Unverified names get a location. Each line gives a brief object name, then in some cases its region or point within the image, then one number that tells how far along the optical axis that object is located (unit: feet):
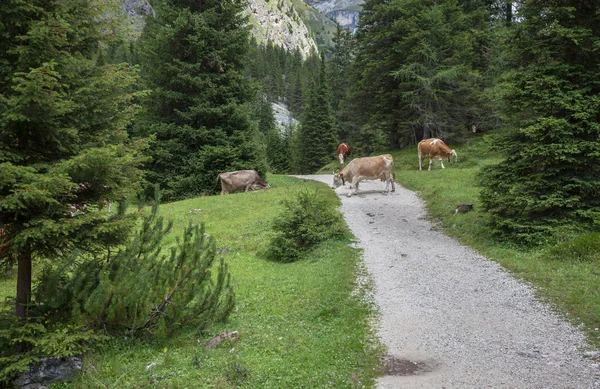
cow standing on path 64.80
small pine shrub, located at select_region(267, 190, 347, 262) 38.09
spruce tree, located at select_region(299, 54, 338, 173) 173.58
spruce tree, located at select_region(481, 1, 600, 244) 33.86
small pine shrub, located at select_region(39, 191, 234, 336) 18.52
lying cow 76.23
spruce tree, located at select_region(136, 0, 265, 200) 78.59
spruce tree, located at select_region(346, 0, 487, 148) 107.04
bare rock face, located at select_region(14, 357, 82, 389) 16.42
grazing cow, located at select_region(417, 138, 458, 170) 85.35
